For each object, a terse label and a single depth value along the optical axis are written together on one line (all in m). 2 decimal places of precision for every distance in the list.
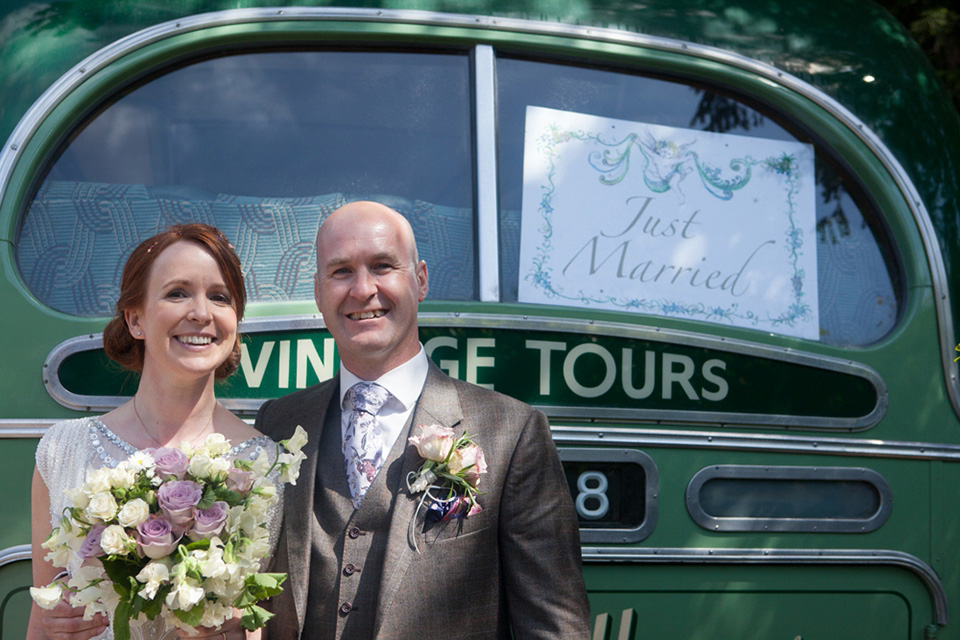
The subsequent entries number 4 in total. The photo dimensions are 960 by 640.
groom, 1.97
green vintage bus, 2.64
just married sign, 2.86
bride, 2.05
